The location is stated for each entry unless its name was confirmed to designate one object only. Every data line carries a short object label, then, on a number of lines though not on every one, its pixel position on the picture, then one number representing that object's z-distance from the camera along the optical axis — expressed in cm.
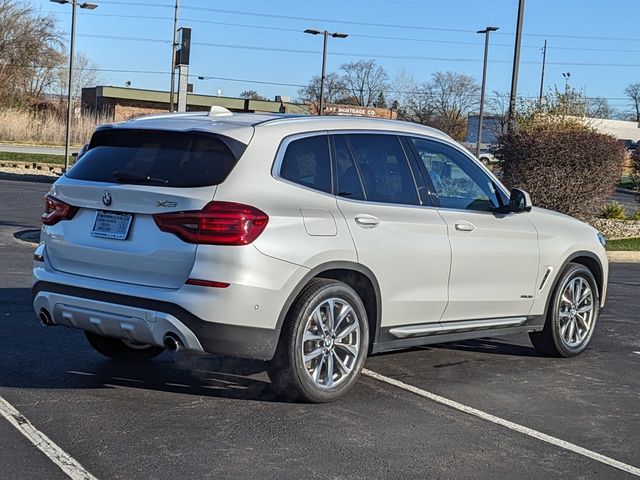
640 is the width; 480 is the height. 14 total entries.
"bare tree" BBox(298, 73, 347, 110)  8112
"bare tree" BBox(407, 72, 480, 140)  7499
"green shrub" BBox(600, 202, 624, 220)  2322
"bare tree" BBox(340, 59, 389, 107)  8300
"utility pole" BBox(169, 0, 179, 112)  4058
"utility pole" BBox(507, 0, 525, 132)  2062
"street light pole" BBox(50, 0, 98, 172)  3219
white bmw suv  554
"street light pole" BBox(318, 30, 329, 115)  4235
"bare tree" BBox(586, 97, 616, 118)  9506
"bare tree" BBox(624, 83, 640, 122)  13773
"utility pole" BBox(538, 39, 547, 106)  8925
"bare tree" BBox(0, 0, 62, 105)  6662
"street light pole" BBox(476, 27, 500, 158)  3941
